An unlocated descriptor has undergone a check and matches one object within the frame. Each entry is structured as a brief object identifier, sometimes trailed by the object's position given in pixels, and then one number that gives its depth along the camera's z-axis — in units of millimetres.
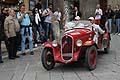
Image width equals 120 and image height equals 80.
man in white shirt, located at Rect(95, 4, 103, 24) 23578
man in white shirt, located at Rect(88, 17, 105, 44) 13675
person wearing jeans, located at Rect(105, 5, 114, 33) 25820
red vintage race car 12188
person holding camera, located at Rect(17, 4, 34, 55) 15703
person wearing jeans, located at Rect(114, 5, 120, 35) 25841
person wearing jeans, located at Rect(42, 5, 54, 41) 20109
